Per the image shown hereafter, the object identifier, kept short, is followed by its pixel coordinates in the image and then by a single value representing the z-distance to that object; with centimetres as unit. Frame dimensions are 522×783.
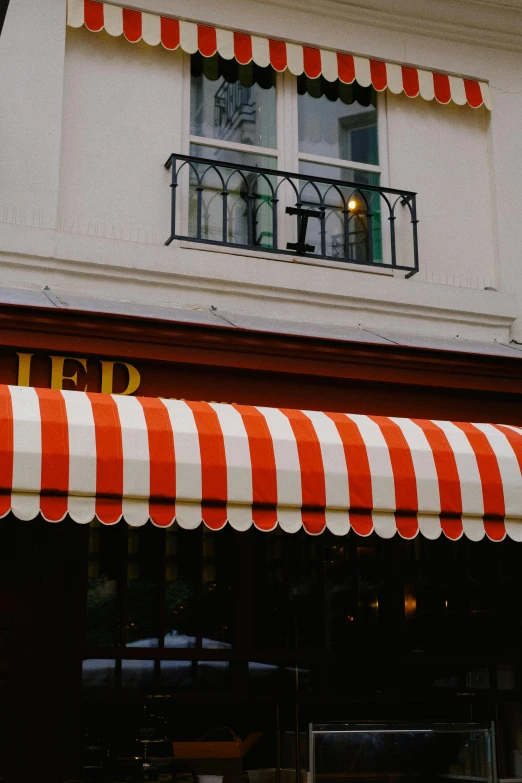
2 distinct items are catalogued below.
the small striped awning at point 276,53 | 841
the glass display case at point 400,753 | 623
